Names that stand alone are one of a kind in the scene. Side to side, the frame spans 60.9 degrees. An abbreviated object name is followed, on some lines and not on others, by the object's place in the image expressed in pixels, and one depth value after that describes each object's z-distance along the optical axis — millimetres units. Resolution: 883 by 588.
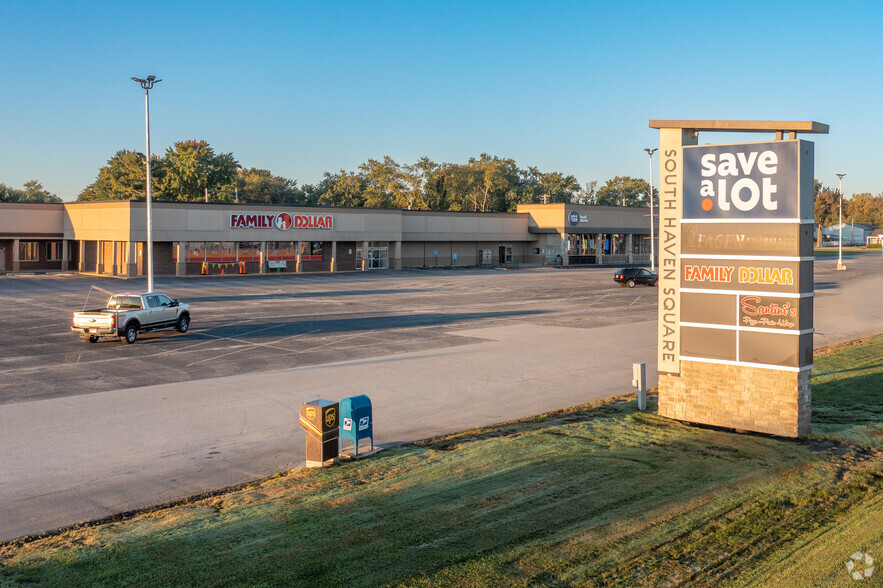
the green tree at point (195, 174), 99562
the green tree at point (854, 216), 197625
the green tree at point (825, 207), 181938
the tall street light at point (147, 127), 35219
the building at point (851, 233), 182000
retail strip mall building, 61562
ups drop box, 12336
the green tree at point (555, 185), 145125
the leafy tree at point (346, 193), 130750
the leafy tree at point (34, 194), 159600
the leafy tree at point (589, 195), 160775
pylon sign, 13992
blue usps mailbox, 12812
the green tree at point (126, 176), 100812
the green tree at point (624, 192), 154500
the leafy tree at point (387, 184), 124062
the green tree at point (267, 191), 123938
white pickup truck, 26177
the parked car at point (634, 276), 53781
